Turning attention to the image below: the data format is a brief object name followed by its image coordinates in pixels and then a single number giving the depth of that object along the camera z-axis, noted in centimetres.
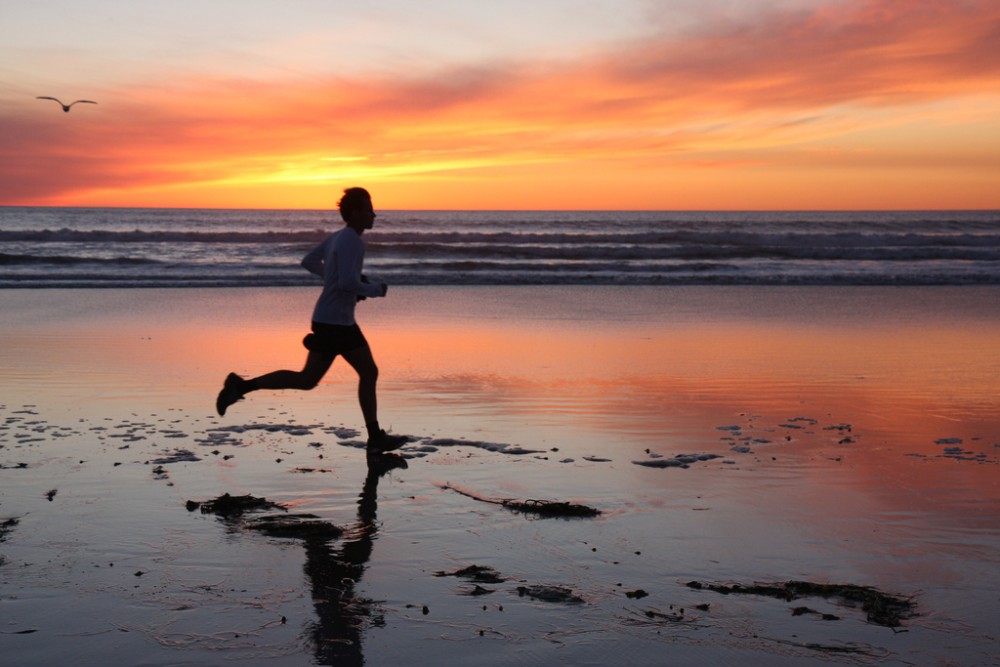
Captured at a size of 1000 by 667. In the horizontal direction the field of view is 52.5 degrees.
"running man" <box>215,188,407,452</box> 646
